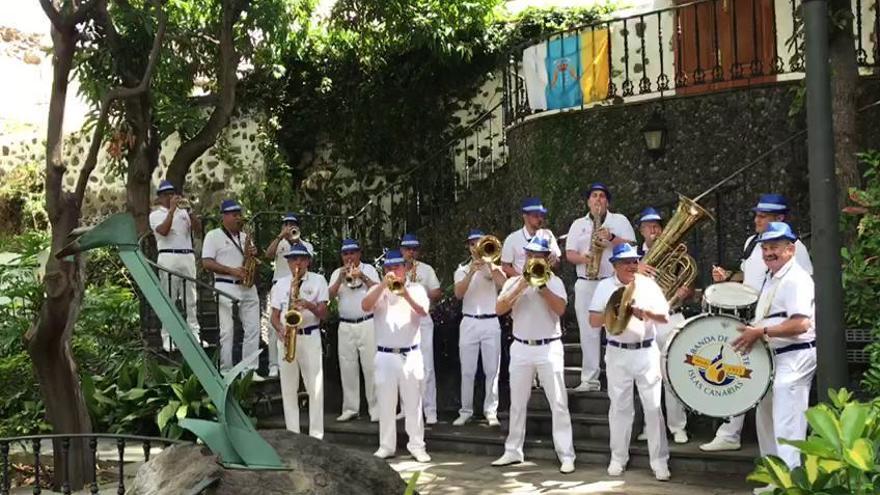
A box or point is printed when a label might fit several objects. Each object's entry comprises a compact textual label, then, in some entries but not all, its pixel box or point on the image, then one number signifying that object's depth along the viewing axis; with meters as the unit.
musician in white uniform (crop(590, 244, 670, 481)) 8.09
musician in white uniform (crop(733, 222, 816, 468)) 6.97
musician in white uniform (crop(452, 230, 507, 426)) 10.11
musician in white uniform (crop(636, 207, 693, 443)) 8.76
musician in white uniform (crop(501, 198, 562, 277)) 9.81
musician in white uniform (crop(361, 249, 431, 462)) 9.47
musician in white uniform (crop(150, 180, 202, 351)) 11.60
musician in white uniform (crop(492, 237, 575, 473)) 8.68
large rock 4.62
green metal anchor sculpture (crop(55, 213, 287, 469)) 4.64
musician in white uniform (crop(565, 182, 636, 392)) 9.65
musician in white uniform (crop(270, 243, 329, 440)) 10.05
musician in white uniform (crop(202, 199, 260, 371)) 11.41
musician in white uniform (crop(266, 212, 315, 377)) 11.34
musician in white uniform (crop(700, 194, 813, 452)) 8.02
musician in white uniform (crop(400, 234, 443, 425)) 10.38
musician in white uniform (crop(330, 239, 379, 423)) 10.60
